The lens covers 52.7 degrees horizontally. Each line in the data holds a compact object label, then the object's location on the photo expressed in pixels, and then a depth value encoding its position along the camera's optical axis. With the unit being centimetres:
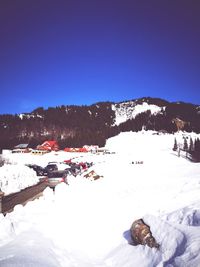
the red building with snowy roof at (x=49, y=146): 9177
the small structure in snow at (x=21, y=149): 8774
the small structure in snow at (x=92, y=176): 2091
